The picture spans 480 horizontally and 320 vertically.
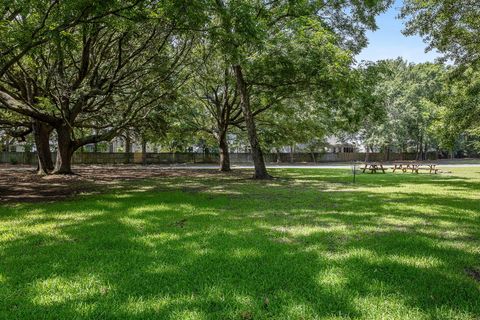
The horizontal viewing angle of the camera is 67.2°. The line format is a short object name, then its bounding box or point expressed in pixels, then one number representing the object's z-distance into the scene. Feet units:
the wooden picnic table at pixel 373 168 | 80.89
